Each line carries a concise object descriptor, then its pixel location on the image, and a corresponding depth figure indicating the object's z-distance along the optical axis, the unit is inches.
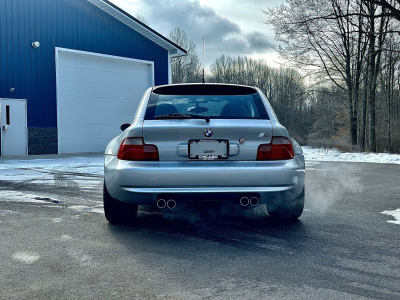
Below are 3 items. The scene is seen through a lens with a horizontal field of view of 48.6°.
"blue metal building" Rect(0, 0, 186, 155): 615.8
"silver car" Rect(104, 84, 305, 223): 159.3
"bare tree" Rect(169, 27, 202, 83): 1948.8
